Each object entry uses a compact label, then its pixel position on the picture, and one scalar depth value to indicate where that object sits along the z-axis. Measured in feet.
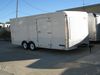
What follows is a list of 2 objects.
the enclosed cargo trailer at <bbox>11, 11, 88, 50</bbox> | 20.43
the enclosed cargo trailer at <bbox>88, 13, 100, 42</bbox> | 26.49
